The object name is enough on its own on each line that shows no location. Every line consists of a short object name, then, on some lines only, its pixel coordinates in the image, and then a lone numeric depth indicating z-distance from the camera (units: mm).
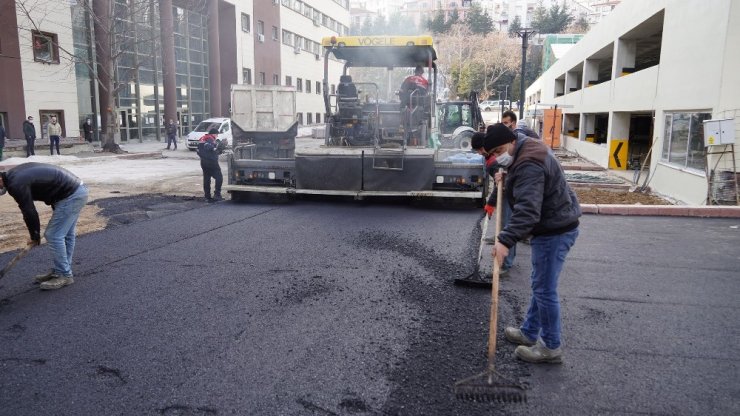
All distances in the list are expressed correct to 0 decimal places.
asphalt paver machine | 9445
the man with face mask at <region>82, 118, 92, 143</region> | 25141
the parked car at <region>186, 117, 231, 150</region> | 23609
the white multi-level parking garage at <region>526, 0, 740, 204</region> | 9906
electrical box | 9453
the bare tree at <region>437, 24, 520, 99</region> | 50125
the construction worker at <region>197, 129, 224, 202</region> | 10984
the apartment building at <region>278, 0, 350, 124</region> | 44625
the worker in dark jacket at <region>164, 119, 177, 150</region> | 25127
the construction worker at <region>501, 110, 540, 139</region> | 6810
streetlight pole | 21953
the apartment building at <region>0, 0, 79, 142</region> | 20609
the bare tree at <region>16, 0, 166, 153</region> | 22062
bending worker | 4859
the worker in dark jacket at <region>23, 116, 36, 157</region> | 19344
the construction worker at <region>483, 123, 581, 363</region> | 3488
